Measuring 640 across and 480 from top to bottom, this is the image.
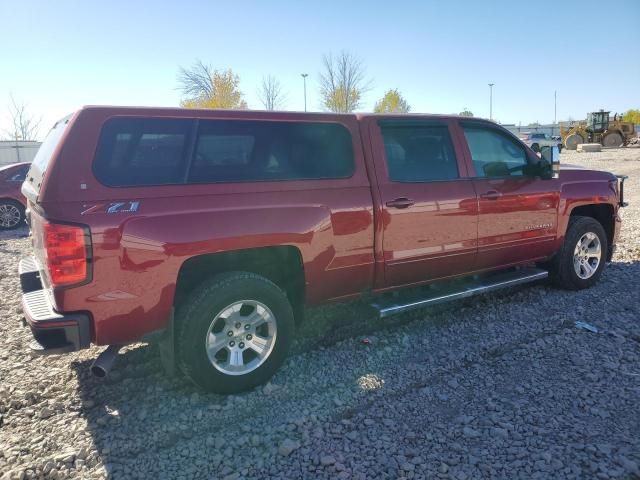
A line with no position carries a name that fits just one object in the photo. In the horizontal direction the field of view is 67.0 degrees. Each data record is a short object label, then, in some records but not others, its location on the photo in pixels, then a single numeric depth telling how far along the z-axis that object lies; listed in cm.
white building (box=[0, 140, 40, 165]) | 3438
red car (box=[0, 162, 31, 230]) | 1057
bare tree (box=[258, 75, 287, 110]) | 4341
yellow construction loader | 3762
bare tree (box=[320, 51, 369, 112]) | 4375
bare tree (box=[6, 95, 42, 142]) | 5300
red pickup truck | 288
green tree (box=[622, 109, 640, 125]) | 8994
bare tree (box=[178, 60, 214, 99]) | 4159
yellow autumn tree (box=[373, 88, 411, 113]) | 5197
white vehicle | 4009
